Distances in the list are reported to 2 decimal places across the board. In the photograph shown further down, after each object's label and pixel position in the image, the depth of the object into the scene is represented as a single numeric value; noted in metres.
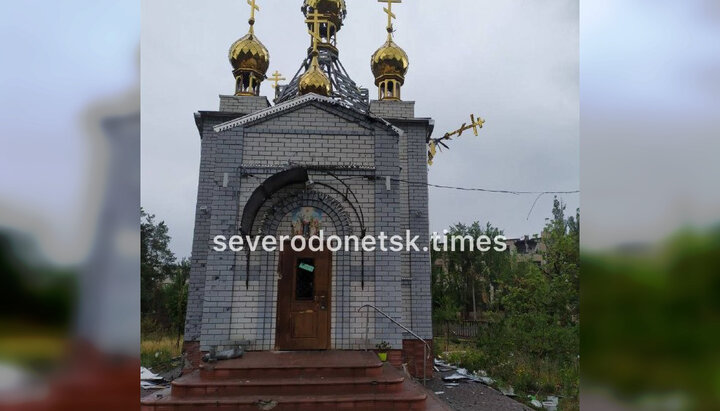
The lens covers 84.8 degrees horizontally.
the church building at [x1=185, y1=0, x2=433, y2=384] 7.43
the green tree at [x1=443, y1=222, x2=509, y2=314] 21.12
